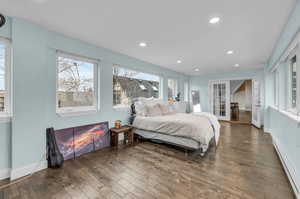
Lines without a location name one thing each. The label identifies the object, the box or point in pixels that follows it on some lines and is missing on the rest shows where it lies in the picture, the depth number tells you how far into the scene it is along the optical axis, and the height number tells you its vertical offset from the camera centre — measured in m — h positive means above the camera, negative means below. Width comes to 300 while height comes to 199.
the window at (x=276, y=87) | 3.31 +0.33
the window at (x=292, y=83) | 2.27 +0.30
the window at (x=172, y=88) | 5.83 +0.53
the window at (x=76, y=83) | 2.65 +0.37
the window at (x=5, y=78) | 2.03 +0.35
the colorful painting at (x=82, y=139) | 2.51 -0.83
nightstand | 3.14 -0.87
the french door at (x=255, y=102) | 5.11 -0.12
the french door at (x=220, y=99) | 6.25 +0.02
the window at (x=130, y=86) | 3.70 +0.46
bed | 2.66 -0.62
